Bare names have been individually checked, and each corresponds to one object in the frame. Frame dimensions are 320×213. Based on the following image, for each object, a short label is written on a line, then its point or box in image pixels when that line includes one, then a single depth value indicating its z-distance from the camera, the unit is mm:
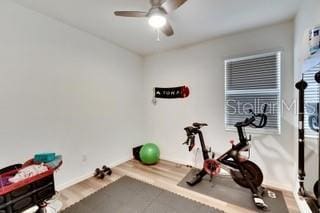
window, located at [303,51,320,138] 1290
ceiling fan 1668
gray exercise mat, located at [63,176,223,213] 2039
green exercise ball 3406
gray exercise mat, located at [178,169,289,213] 2101
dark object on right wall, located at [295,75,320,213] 1711
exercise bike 2215
